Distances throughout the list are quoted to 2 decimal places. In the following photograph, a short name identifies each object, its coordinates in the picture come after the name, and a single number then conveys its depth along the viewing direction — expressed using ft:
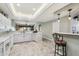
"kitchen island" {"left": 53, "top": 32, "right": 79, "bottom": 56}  5.45
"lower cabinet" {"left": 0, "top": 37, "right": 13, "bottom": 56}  4.90
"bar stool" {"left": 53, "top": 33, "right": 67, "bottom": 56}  6.57
